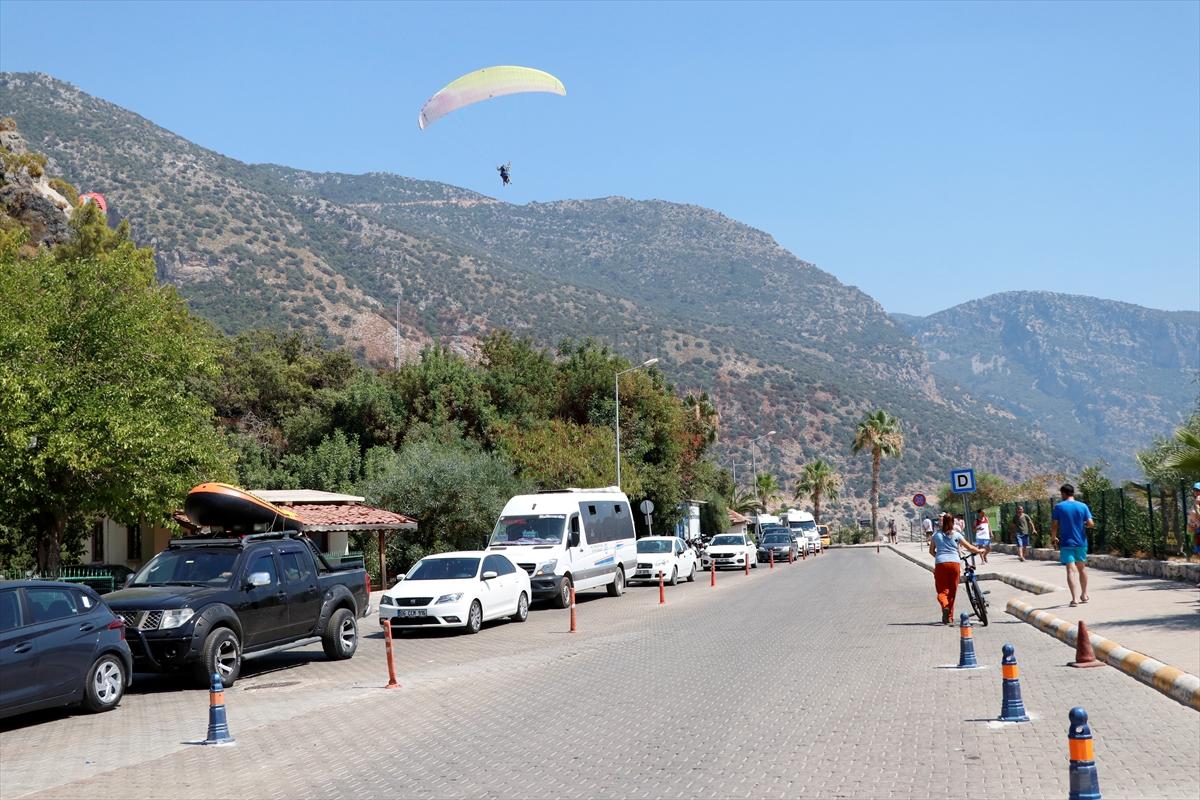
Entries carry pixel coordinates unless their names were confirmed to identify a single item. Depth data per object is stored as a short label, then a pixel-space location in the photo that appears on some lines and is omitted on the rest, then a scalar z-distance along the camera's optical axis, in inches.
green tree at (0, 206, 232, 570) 913.5
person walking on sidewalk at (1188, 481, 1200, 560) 815.1
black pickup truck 568.4
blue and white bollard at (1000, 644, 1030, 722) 394.9
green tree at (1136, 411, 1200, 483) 795.4
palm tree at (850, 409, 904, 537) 3499.0
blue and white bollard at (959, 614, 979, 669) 526.3
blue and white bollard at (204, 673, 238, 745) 411.5
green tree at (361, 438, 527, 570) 1508.4
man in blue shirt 772.6
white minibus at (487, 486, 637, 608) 1054.4
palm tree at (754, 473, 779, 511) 4274.1
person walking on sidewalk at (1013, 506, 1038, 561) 1560.0
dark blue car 459.2
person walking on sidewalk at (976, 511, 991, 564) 1433.3
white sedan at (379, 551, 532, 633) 839.7
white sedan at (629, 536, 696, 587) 1480.1
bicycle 725.9
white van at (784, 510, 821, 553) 2790.4
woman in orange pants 730.2
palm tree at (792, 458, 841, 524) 4020.7
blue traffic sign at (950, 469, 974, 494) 1316.4
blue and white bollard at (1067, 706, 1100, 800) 198.4
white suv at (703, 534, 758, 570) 1903.3
